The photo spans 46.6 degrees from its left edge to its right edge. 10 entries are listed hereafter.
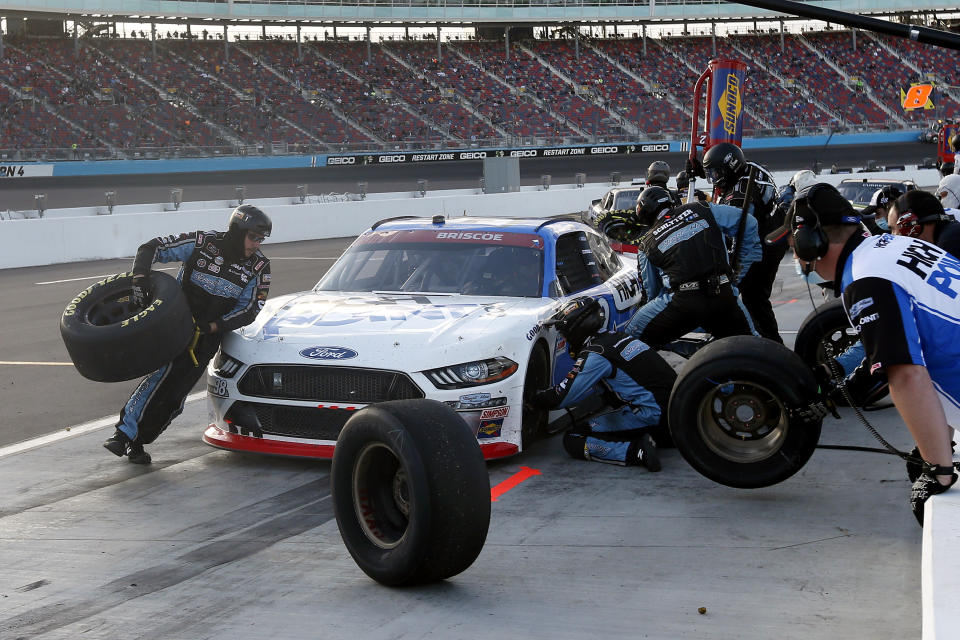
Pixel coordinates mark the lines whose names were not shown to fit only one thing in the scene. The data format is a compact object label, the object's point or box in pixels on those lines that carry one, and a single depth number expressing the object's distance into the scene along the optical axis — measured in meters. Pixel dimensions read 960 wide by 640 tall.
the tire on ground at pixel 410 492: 4.28
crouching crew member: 6.38
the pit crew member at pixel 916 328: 4.18
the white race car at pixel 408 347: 6.18
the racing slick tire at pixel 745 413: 5.21
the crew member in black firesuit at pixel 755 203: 8.45
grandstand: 46.22
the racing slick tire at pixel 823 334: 7.94
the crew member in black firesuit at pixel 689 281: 7.21
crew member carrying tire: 6.74
